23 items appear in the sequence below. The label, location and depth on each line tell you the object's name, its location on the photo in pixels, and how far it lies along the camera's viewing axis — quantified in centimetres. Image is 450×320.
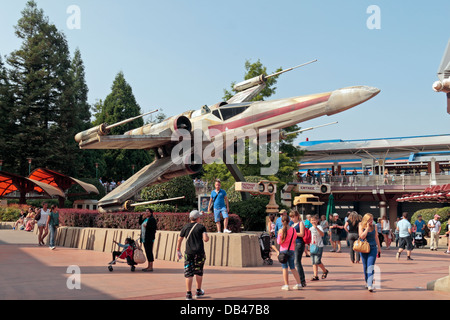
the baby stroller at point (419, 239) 2028
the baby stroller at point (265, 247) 1255
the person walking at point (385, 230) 2031
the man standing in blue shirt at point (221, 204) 1298
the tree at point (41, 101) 4116
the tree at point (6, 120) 4072
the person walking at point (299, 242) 914
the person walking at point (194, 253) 777
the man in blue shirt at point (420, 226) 2047
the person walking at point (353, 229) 1244
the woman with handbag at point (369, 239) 870
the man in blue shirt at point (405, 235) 1542
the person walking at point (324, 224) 1888
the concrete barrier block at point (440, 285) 852
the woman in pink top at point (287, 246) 868
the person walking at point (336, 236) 1840
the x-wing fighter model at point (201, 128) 1525
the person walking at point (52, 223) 1686
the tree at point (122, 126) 5234
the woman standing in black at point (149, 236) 1144
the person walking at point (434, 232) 2109
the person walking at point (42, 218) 1814
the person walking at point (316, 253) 1006
